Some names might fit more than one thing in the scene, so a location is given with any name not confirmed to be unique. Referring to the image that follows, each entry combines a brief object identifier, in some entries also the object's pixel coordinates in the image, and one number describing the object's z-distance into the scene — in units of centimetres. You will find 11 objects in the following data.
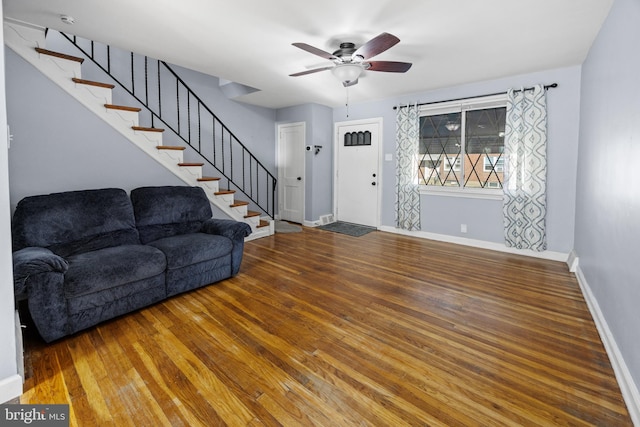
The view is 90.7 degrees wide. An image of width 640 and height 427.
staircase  296
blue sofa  216
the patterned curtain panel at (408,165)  531
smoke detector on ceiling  286
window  467
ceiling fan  276
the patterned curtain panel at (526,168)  417
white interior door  654
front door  597
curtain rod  406
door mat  571
